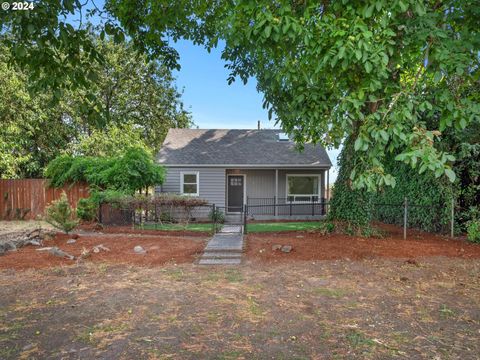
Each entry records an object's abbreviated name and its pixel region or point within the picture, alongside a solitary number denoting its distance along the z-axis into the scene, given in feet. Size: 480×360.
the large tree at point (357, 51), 11.23
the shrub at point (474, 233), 28.89
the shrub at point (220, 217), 46.95
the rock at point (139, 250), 25.11
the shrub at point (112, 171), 43.14
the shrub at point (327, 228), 31.62
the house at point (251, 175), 54.65
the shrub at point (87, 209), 40.75
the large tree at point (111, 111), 54.39
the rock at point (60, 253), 23.15
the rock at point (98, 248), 24.90
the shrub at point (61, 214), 30.09
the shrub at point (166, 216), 41.22
